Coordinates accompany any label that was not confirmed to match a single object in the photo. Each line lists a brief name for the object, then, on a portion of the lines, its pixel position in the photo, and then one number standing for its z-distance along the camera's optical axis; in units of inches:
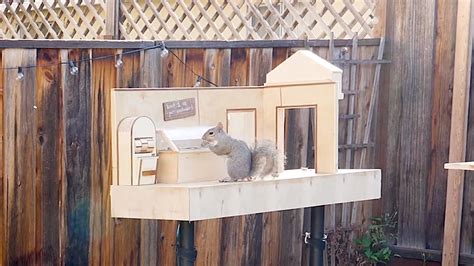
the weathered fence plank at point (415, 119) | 322.3
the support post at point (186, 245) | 200.2
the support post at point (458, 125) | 304.2
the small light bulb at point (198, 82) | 280.2
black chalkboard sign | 209.9
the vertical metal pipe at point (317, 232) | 243.4
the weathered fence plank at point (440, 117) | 316.5
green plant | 324.5
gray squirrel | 206.2
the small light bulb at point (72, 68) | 258.5
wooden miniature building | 194.5
